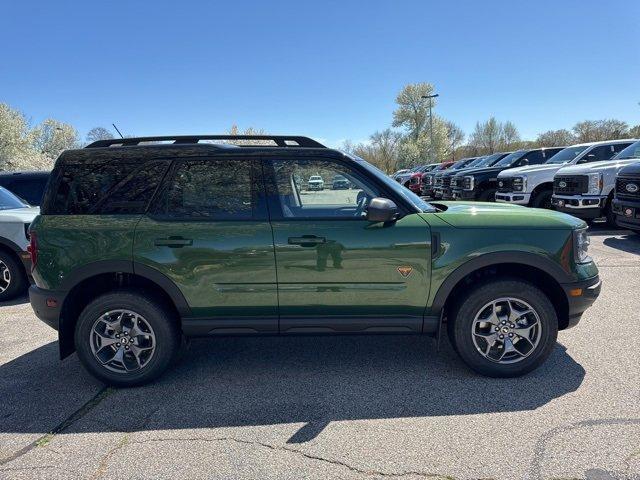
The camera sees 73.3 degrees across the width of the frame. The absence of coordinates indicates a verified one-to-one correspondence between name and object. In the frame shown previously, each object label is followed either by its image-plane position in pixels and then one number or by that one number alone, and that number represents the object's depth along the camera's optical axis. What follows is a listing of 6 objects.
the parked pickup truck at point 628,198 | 7.76
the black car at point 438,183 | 17.44
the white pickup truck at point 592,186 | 9.34
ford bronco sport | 3.20
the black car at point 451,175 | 15.63
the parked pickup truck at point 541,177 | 11.13
